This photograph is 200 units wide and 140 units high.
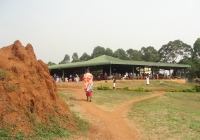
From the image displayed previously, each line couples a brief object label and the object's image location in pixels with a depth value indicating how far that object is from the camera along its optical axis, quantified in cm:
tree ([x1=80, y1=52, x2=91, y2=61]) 8534
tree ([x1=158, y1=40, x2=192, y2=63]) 7575
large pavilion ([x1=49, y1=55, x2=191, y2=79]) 3597
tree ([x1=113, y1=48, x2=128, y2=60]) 7929
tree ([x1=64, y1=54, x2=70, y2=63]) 9101
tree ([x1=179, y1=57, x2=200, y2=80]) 6299
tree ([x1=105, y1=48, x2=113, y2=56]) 7874
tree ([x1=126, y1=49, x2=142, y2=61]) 8150
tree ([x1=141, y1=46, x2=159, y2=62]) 7600
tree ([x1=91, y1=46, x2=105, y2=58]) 8219
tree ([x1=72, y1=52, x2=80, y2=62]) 8944
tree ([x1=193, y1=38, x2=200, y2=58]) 7276
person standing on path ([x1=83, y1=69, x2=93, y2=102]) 1533
